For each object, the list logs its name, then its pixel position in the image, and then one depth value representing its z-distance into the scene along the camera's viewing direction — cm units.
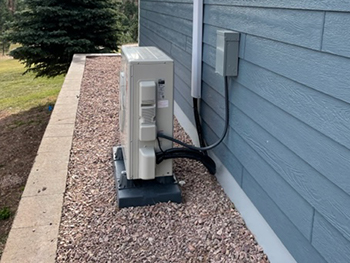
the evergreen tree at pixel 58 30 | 905
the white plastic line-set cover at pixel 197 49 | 327
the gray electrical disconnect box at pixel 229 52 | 248
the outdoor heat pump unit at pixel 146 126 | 256
